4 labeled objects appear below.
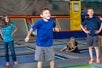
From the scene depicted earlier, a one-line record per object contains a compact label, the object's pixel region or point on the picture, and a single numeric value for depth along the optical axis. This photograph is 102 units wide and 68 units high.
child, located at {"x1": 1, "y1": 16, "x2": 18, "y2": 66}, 7.69
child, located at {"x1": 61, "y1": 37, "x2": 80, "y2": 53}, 10.40
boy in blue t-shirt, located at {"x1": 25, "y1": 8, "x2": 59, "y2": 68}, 6.40
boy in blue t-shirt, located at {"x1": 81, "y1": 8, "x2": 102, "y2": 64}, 7.68
